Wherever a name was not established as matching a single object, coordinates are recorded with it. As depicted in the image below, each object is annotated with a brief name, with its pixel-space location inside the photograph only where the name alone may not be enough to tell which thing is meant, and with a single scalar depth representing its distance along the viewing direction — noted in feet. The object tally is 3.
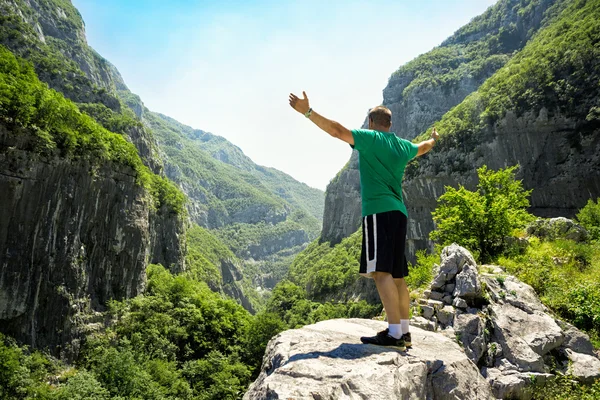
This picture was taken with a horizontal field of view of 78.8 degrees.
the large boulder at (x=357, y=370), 10.16
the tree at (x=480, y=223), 38.42
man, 13.28
